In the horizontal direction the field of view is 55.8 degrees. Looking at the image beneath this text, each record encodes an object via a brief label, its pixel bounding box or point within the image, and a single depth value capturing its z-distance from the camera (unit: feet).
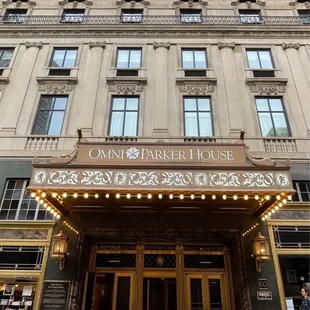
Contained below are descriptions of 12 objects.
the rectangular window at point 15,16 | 52.82
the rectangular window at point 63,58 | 47.47
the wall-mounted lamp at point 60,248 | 30.22
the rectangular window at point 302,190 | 35.35
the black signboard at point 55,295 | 29.91
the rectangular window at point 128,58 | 47.70
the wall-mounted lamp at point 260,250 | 30.30
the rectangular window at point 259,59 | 47.21
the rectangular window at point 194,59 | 47.67
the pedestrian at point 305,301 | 25.32
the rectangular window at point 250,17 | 53.01
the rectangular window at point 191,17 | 53.26
